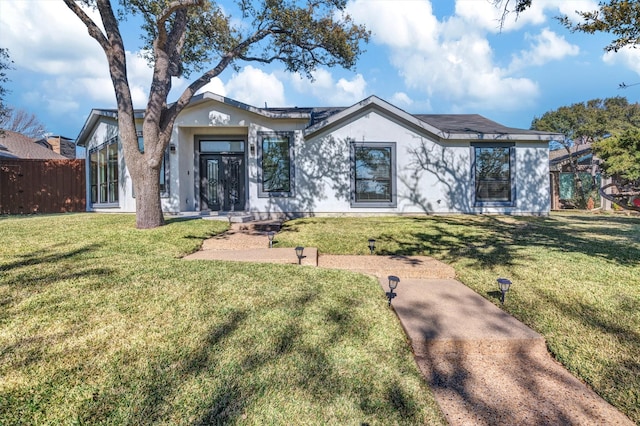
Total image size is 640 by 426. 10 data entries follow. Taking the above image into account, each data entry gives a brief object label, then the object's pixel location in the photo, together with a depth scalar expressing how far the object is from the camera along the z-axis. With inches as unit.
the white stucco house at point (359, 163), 381.1
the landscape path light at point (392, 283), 130.0
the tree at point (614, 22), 171.5
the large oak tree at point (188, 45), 258.5
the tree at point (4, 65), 428.1
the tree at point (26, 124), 1206.3
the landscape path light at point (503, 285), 132.6
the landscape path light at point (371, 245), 217.1
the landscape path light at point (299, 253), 184.2
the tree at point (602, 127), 297.8
